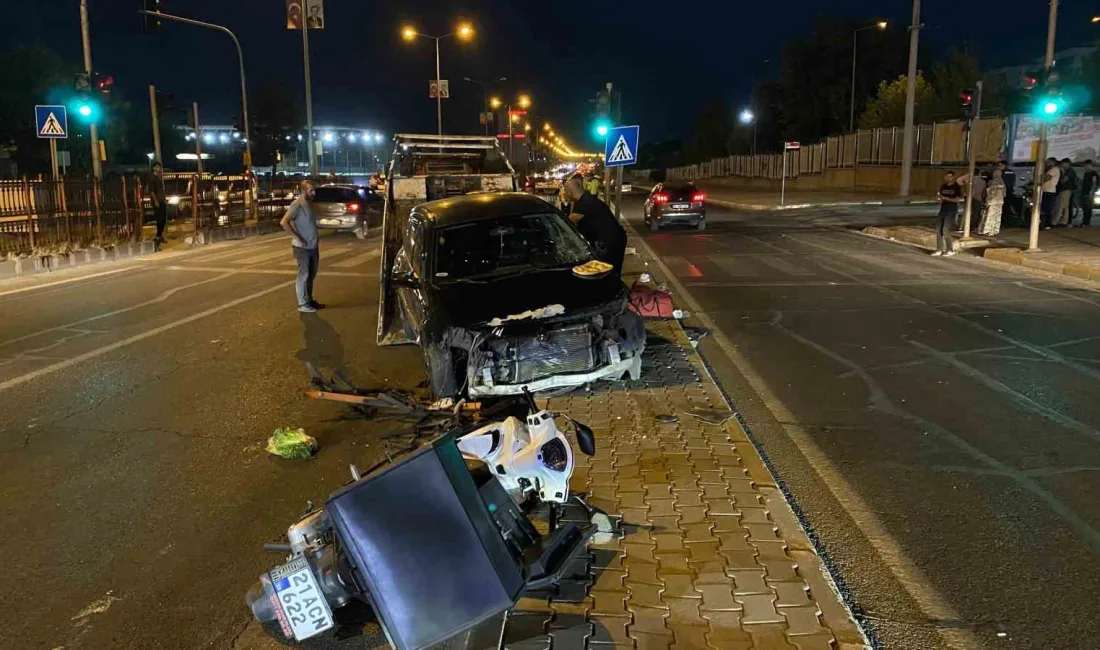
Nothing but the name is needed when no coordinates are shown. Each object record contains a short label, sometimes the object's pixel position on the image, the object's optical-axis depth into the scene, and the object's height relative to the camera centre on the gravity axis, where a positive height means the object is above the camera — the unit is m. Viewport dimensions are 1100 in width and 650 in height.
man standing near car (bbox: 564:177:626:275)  9.66 -0.49
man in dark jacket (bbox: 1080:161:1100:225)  21.39 -0.38
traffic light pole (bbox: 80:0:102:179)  21.19 +3.06
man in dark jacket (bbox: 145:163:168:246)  21.53 -0.43
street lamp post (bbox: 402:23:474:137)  45.88 +8.01
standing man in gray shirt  11.91 -0.84
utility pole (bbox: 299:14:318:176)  33.01 +2.92
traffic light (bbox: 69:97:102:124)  21.66 +1.87
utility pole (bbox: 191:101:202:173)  30.46 +2.43
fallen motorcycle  2.98 -1.38
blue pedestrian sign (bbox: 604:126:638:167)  14.91 +0.59
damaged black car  6.55 -1.02
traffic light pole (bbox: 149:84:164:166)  25.16 +2.14
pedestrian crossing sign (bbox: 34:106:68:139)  18.86 +1.36
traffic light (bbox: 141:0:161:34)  20.56 +3.96
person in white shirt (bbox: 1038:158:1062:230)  19.92 -0.34
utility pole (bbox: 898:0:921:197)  36.28 +3.07
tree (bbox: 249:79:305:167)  89.06 +6.70
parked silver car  25.31 -0.83
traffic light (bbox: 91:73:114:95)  22.07 +2.60
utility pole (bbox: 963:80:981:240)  19.55 -0.01
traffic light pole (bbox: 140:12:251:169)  23.07 +4.30
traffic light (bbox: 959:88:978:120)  19.84 +1.76
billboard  25.67 +1.21
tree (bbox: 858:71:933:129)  48.09 +4.29
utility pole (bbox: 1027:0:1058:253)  17.05 +0.41
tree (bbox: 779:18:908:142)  65.69 +8.46
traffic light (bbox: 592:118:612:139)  16.40 +1.03
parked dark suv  25.47 -0.84
